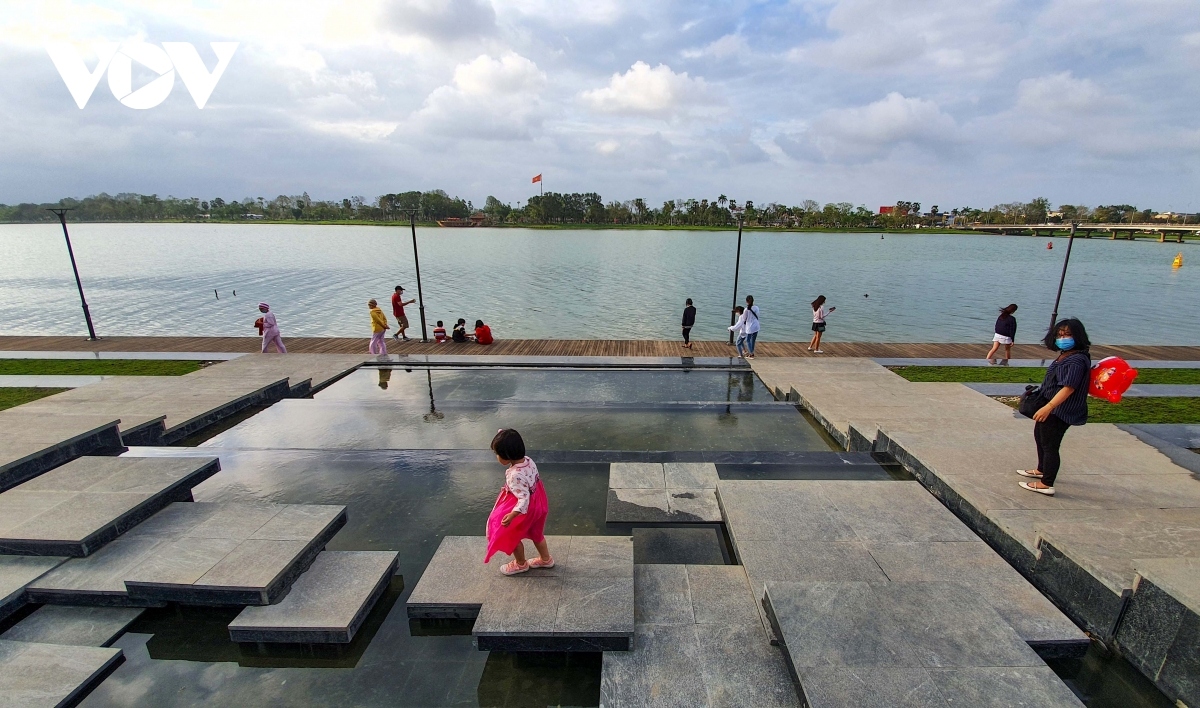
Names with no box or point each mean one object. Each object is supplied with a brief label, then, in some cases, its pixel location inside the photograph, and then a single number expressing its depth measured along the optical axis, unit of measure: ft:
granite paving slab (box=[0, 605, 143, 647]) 13.37
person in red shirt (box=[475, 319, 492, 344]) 54.24
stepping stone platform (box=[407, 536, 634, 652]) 12.47
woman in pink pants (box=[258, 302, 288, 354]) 43.75
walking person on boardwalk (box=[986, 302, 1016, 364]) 45.37
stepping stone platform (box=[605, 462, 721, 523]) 18.81
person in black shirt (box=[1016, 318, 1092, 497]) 16.78
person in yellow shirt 44.38
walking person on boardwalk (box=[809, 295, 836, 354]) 49.52
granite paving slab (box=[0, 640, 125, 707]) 11.29
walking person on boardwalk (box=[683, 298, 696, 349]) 50.31
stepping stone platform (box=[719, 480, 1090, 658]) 13.65
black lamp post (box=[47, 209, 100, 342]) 53.42
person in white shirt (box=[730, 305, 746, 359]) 46.71
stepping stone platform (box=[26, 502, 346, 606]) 14.12
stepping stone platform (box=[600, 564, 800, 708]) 11.20
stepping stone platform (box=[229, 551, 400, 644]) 13.17
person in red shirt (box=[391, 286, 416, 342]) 52.31
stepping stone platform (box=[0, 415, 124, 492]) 20.30
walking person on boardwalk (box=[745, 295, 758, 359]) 46.24
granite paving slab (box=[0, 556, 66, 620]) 13.84
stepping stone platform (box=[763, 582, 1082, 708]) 10.39
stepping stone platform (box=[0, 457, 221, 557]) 15.47
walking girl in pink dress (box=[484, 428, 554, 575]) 13.50
